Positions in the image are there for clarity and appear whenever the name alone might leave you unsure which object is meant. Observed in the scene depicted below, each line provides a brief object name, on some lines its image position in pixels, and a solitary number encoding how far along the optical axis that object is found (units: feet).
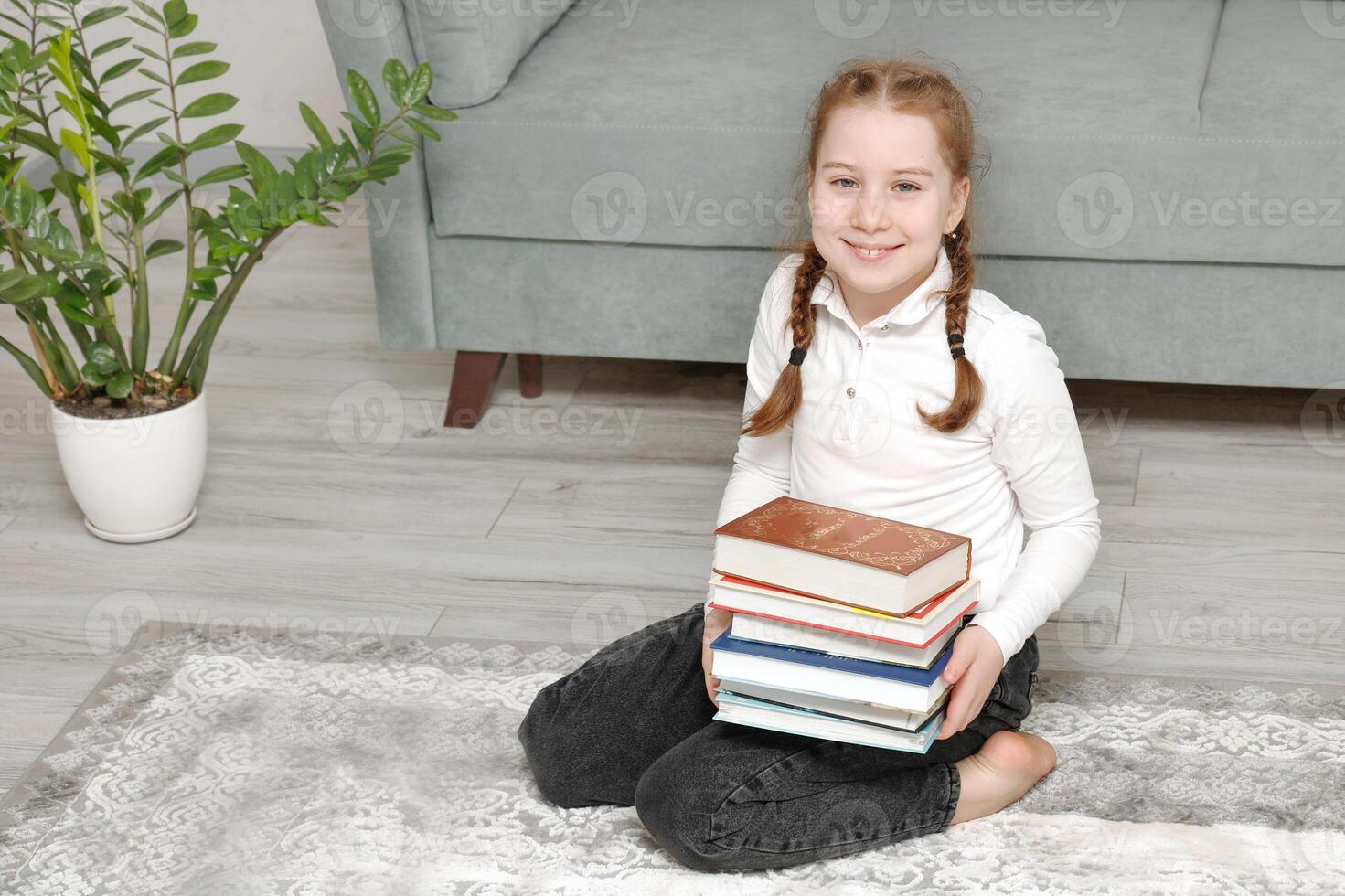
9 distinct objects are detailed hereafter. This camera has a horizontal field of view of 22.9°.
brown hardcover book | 9.47
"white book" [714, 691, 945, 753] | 9.72
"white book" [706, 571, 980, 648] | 9.52
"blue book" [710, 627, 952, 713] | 9.59
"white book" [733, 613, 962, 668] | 9.60
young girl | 9.92
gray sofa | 12.02
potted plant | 11.42
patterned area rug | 9.93
